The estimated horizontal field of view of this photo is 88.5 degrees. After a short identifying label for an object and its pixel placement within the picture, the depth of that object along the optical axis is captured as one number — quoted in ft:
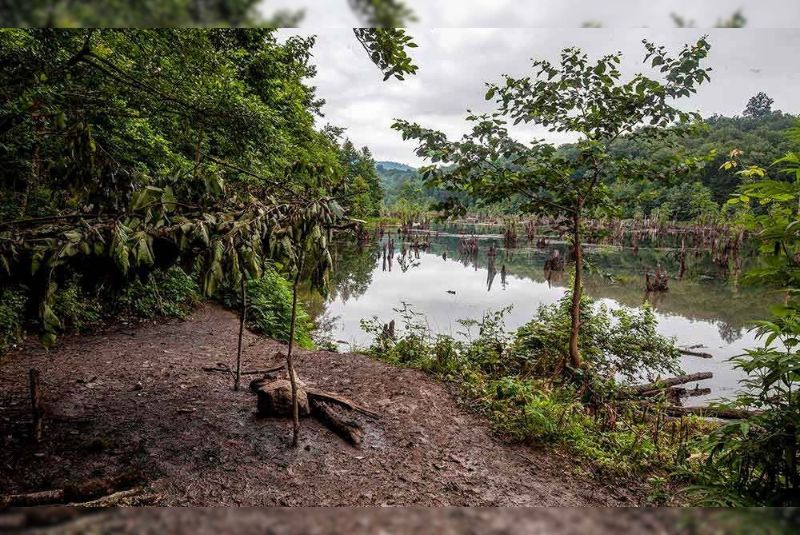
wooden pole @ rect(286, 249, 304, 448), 11.34
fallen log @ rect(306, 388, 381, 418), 14.46
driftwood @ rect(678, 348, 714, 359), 30.81
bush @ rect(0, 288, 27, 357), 17.72
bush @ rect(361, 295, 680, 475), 14.30
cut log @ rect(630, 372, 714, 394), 22.56
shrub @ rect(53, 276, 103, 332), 20.67
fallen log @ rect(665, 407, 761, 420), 20.57
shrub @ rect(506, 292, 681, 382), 23.08
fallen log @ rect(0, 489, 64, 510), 7.20
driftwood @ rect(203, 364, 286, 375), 16.90
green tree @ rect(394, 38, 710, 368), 17.35
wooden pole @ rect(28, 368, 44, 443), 10.27
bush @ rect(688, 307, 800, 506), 5.38
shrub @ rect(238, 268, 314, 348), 28.91
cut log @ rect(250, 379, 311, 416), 12.75
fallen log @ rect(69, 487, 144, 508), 7.38
